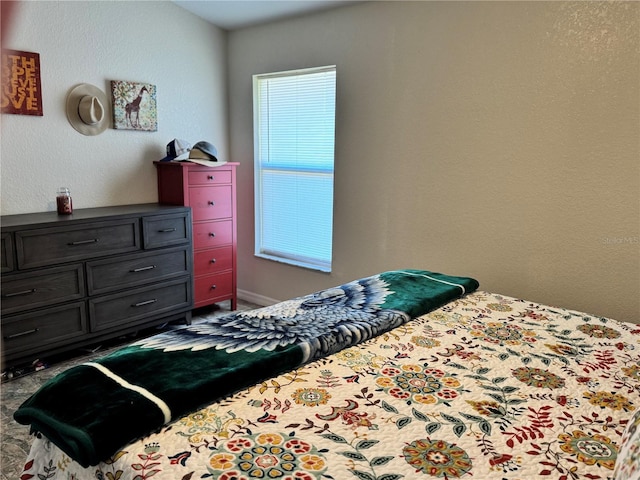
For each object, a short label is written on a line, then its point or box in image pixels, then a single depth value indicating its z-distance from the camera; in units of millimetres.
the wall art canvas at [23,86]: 2738
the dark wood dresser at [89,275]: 2506
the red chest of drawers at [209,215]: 3406
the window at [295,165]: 3430
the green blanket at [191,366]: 1072
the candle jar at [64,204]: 2873
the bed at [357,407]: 1011
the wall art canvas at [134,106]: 3250
